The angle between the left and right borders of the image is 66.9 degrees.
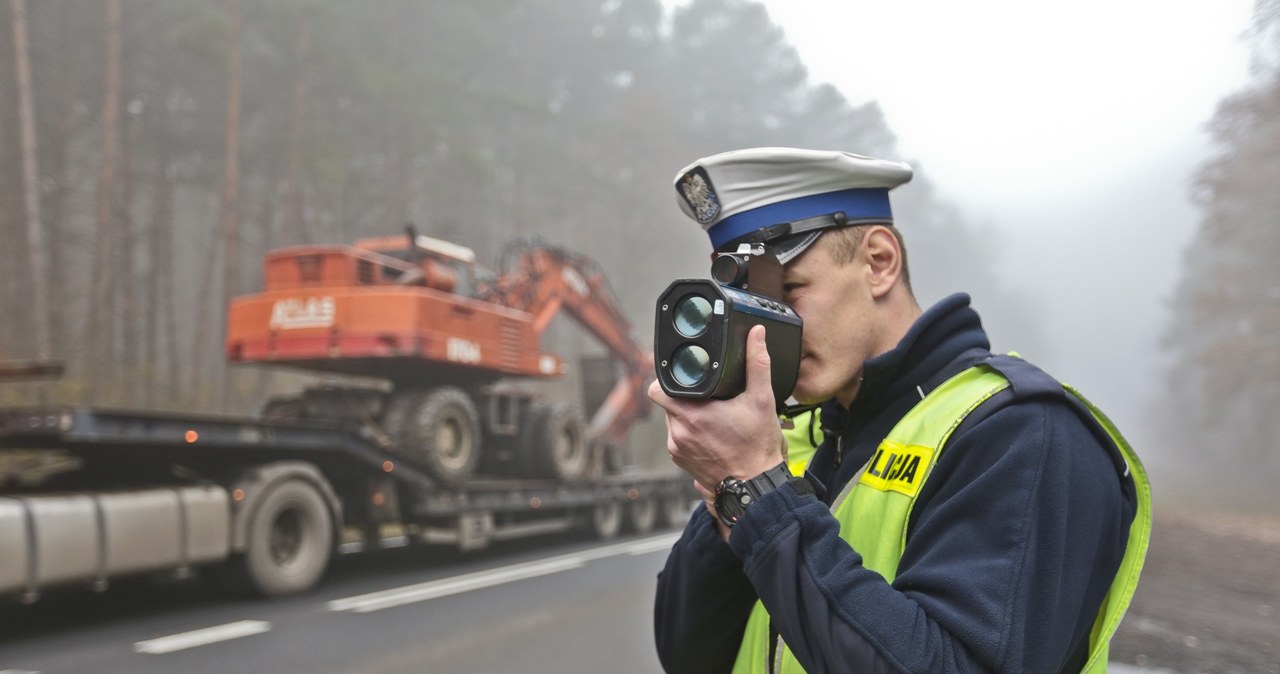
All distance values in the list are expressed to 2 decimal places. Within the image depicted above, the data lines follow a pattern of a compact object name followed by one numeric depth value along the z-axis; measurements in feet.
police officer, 4.00
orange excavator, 28.89
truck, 20.51
